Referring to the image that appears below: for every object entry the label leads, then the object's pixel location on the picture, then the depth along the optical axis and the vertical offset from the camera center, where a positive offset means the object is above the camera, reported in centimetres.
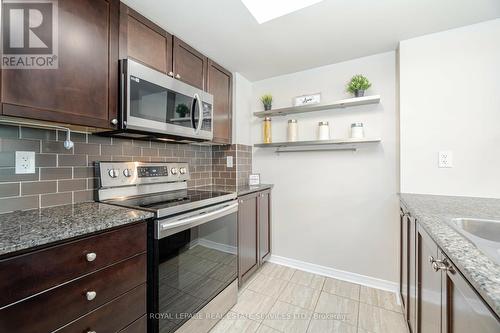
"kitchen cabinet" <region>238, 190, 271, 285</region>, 201 -67
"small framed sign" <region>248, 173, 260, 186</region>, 258 -16
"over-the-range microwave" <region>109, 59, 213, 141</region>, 134 +42
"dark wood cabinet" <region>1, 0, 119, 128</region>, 98 +46
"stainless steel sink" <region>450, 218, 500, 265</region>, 101 -29
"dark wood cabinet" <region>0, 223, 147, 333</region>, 72 -47
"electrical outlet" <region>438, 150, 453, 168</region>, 169 +5
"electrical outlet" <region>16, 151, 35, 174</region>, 117 +2
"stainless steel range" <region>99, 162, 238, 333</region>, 119 -49
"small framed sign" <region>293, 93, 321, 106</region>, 233 +72
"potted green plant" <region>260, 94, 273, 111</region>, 255 +76
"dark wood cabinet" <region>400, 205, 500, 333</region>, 56 -46
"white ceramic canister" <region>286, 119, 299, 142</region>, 241 +40
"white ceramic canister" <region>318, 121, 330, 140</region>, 224 +36
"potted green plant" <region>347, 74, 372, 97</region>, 204 +76
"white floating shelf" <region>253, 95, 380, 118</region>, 200 +61
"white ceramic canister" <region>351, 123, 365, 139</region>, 207 +33
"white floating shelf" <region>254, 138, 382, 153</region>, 207 +22
